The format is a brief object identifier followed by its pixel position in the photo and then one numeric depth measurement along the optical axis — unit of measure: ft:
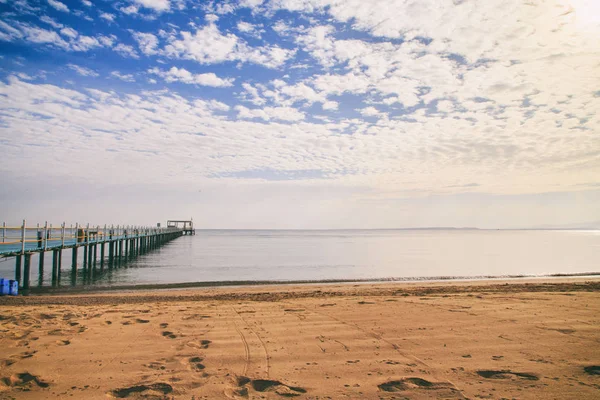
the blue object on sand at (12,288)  47.34
